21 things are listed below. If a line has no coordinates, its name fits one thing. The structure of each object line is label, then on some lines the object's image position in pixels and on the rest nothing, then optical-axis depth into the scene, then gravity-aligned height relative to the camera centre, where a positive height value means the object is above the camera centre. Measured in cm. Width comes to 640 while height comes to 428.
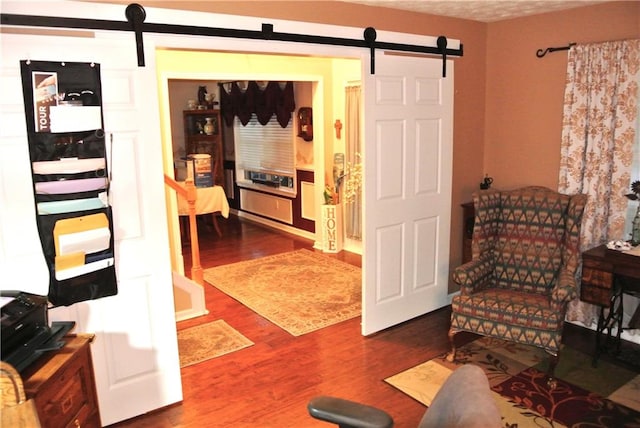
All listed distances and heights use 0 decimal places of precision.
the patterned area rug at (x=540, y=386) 281 -159
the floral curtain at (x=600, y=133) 350 -5
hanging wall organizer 234 -17
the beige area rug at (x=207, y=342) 362 -157
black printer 186 -75
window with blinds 728 -30
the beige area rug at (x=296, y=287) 428 -152
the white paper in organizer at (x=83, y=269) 247 -66
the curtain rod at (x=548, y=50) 378 +59
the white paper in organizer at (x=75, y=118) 237 +9
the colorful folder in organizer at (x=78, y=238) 245 -50
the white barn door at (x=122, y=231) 234 -48
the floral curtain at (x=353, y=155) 595 -28
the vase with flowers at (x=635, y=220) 341 -64
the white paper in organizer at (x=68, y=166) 237 -14
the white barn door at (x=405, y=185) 360 -42
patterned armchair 316 -99
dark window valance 685 +46
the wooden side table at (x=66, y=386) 187 -99
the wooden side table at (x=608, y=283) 321 -103
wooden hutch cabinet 820 -3
